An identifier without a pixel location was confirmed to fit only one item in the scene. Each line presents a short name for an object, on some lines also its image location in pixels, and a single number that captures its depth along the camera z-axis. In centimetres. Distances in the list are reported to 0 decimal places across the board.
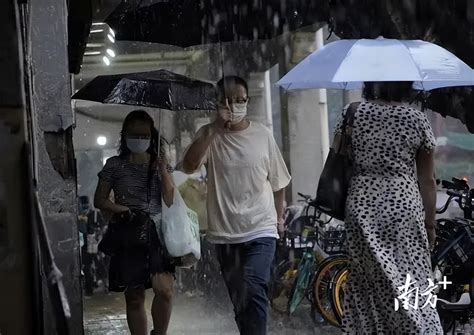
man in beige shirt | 955
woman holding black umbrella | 1016
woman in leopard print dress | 795
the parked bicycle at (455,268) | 1137
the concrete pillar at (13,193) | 436
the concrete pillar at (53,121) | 626
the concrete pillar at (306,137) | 2308
